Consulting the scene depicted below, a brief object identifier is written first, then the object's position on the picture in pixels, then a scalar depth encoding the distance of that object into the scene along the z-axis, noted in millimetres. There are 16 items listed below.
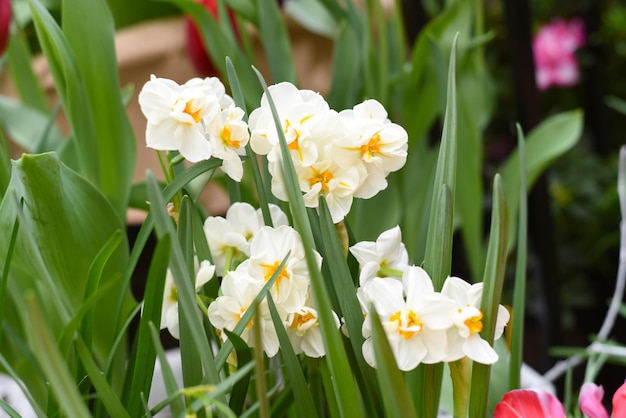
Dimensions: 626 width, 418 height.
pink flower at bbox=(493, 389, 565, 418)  978
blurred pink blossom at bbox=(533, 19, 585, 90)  2705
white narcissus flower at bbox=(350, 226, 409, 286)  991
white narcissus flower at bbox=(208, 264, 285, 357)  968
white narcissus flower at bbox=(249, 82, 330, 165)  973
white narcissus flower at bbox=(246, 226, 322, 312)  969
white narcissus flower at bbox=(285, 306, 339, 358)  975
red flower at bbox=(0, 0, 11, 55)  1357
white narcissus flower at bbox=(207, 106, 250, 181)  978
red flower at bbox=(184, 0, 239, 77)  1609
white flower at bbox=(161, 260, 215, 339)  1005
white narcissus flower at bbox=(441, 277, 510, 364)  943
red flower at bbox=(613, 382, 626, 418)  960
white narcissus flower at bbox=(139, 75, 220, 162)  971
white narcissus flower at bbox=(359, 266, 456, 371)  941
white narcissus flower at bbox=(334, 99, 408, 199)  977
